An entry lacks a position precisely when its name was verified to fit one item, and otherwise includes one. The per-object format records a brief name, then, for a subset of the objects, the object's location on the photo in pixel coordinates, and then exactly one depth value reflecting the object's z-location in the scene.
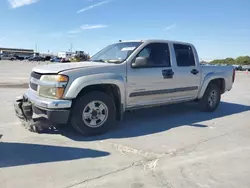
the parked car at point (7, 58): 60.59
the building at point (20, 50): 103.45
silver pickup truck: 3.67
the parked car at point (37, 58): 59.68
